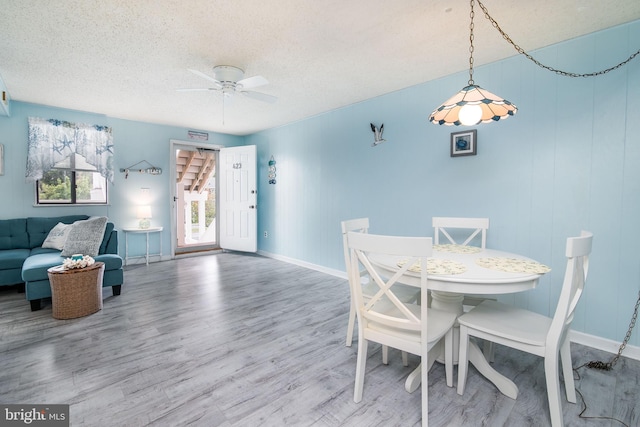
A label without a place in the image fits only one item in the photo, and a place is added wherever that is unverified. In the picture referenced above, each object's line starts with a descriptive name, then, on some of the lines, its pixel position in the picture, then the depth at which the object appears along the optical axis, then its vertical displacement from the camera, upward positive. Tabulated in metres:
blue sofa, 2.91 -0.60
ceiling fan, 2.74 +1.17
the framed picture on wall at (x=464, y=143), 2.86 +0.61
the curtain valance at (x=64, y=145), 4.06 +0.86
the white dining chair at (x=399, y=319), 1.43 -0.65
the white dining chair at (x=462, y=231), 2.64 -0.25
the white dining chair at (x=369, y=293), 2.08 -0.67
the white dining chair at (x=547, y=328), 1.41 -0.66
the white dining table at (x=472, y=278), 1.54 -0.39
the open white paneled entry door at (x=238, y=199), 5.60 +0.09
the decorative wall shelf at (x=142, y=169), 4.87 +0.59
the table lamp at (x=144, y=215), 4.86 -0.19
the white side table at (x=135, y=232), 4.77 -0.47
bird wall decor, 3.65 +0.89
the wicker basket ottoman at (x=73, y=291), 2.72 -0.83
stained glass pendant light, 1.79 +0.62
